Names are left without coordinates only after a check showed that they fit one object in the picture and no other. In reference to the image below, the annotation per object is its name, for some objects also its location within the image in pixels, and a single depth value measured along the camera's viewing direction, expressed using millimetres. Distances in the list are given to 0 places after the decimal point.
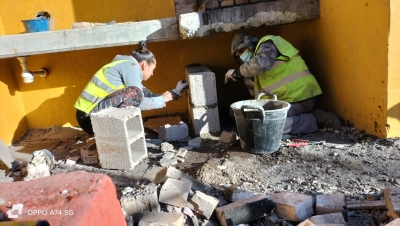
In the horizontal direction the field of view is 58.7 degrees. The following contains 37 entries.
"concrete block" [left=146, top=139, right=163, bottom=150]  4270
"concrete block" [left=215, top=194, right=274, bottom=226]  2502
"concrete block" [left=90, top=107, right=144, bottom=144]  3564
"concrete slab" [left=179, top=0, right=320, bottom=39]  4371
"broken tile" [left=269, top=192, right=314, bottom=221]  2480
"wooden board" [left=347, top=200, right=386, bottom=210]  2517
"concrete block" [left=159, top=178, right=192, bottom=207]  2605
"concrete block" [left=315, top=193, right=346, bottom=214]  2516
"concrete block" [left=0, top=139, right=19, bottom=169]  4074
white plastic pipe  5105
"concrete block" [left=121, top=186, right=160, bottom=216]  2555
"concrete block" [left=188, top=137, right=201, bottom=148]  4152
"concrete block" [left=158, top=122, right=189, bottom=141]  4410
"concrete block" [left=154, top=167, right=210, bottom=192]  2906
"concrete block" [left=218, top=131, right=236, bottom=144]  4070
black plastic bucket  3484
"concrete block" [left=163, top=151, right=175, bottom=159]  3862
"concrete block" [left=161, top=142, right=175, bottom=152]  4047
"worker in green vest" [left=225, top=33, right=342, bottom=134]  4125
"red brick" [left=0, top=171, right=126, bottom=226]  1448
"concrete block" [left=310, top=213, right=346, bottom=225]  2363
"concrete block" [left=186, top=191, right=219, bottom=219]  2570
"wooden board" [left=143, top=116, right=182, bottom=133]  5005
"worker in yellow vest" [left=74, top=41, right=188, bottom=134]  4055
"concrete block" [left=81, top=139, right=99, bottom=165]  3926
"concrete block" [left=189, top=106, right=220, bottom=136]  4430
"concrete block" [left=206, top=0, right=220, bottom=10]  4461
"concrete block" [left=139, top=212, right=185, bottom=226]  2260
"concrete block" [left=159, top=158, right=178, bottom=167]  3723
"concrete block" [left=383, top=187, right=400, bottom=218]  2228
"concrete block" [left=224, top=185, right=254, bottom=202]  2718
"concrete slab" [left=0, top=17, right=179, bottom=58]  4453
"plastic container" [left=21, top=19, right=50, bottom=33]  4596
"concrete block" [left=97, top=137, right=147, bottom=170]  3656
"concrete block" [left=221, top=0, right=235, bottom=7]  4438
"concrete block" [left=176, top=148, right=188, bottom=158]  3842
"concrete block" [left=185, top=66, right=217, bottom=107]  4309
